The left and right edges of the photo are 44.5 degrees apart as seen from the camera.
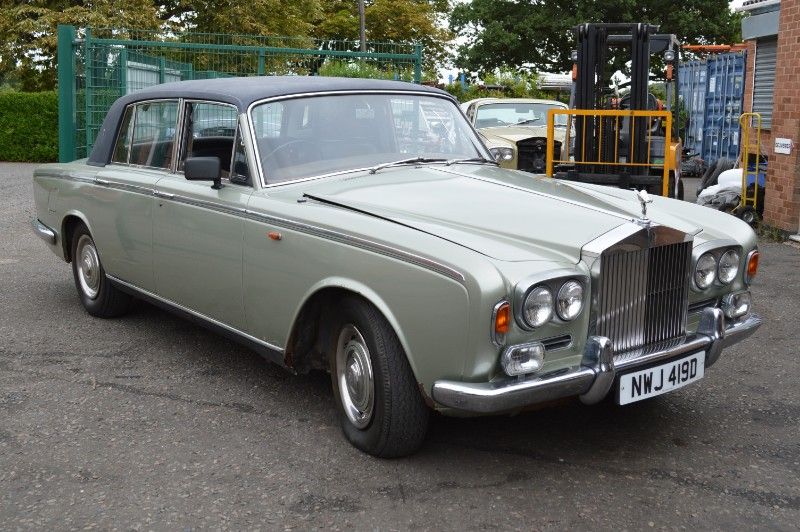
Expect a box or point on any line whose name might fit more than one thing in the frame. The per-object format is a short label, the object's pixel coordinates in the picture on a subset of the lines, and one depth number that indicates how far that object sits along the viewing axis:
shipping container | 20.84
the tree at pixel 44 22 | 29.59
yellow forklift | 11.83
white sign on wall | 11.26
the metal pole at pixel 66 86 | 13.19
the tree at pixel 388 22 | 44.00
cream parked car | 14.17
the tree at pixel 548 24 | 43.62
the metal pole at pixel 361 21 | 31.86
